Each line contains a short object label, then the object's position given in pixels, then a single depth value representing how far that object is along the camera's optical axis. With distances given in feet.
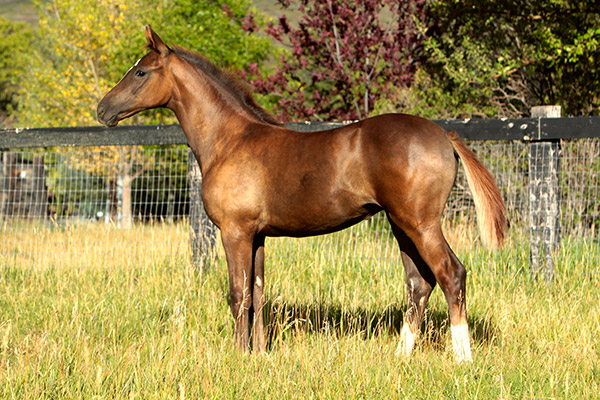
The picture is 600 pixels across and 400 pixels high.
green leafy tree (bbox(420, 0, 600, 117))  64.80
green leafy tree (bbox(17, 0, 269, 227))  110.42
